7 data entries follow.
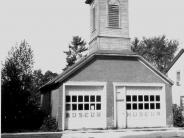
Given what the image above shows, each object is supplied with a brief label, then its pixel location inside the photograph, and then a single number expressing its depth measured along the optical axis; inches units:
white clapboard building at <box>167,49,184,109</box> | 1191.6
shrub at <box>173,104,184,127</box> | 912.3
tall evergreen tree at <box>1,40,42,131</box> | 849.5
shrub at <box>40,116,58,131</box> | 798.5
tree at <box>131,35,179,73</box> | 2706.7
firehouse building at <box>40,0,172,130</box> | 818.2
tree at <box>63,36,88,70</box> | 2758.4
